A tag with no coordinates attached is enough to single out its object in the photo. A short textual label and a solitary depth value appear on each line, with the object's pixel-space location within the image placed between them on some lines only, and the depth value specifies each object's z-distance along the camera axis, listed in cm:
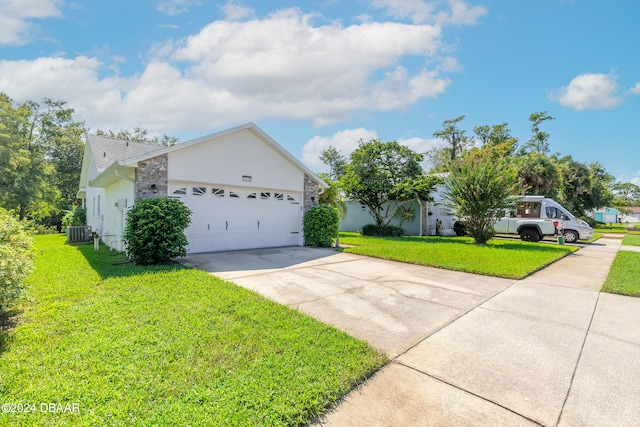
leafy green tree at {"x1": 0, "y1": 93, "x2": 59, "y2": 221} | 2095
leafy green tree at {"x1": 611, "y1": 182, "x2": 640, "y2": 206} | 6423
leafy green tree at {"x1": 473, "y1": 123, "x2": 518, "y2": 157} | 3384
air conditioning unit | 1398
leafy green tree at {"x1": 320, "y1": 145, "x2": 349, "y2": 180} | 3803
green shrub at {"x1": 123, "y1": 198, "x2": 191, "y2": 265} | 748
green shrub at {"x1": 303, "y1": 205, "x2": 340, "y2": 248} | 1221
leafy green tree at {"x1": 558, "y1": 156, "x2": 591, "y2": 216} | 2581
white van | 1491
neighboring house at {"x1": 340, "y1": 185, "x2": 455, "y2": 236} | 1889
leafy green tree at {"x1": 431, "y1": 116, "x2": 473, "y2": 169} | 3594
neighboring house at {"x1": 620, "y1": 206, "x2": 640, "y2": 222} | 6061
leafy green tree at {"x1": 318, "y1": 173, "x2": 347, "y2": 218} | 1446
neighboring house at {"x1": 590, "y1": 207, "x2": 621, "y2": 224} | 4882
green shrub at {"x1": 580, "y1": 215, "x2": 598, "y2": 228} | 2823
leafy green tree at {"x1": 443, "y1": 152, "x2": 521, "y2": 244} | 1266
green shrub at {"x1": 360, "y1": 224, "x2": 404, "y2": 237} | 1841
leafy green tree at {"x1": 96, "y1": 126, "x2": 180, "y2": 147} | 3262
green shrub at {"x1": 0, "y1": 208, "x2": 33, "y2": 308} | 356
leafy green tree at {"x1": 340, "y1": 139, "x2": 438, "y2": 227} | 1720
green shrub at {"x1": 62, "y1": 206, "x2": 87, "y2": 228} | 1748
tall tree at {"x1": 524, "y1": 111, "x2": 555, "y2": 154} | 3384
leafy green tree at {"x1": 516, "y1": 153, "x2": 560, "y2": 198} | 2150
